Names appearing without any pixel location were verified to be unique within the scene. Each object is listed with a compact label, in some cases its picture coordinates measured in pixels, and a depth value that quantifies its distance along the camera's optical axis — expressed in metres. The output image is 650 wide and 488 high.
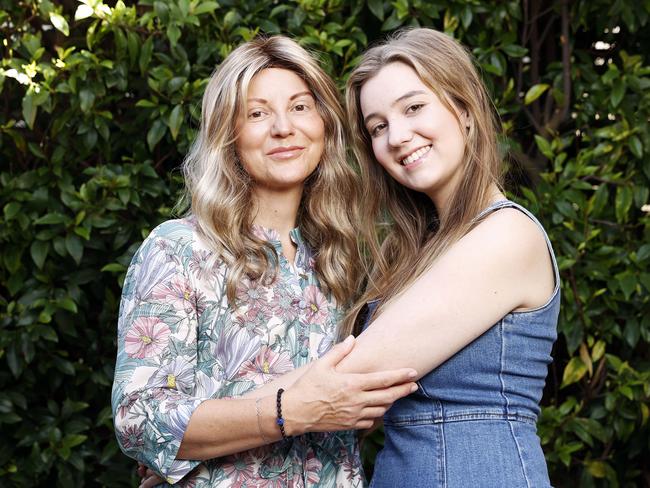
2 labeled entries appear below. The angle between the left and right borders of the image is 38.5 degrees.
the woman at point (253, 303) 2.21
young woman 2.20
